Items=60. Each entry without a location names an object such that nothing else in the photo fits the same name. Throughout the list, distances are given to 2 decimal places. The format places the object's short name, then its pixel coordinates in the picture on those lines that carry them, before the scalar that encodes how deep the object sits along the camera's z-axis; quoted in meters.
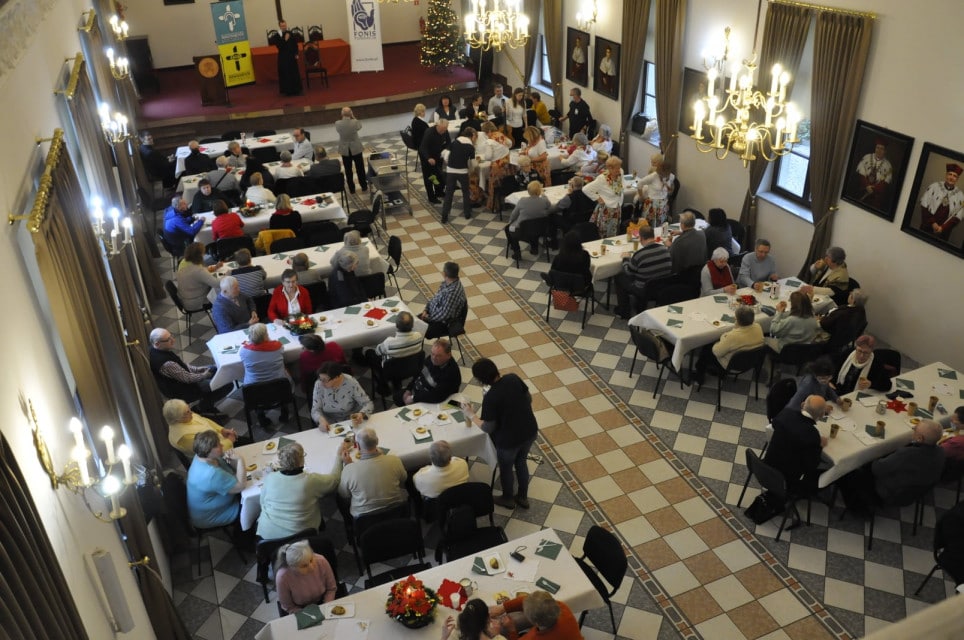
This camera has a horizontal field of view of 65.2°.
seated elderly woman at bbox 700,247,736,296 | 9.41
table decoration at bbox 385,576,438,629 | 5.19
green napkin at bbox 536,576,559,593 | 5.54
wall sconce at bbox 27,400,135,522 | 3.75
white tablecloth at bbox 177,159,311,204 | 12.80
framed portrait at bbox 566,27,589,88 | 16.02
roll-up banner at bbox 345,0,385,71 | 18.92
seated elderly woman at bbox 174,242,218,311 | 9.73
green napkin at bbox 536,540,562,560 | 5.82
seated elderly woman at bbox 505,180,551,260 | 11.72
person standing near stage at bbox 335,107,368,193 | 14.36
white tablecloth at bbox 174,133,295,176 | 14.50
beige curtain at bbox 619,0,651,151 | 13.77
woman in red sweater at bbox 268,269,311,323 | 9.03
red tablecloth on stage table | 20.56
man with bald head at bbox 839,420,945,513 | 6.46
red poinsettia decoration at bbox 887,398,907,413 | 7.28
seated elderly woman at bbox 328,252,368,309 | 9.58
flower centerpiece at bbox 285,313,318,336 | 8.76
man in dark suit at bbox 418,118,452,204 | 14.20
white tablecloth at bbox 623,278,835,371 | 8.72
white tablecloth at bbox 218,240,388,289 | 10.12
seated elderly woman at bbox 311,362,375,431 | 7.41
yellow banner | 19.22
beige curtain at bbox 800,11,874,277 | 9.34
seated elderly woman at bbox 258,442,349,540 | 6.20
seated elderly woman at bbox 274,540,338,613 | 5.49
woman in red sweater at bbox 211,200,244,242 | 10.99
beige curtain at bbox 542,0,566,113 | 16.70
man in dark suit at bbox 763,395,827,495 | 6.72
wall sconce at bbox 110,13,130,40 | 15.34
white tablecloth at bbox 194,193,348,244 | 11.45
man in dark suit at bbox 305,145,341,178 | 12.98
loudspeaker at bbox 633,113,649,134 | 14.52
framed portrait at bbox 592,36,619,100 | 14.99
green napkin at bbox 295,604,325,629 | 5.32
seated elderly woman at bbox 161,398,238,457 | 6.94
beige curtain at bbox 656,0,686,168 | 12.71
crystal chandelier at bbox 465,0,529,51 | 12.43
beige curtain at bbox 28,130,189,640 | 4.46
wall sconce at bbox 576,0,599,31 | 15.34
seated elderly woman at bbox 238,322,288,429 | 8.05
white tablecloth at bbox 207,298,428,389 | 8.44
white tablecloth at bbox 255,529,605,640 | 5.26
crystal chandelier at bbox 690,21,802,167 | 6.46
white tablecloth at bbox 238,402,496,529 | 6.95
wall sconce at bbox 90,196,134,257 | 6.43
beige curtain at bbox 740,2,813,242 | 10.03
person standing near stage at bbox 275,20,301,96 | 19.28
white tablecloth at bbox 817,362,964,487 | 6.87
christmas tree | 20.14
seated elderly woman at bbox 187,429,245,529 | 6.48
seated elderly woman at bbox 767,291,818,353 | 8.36
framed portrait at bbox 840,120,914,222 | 9.11
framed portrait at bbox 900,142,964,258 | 8.45
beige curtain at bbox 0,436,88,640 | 2.53
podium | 18.44
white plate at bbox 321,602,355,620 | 5.36
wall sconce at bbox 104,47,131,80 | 12.45
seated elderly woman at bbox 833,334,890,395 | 7.56
